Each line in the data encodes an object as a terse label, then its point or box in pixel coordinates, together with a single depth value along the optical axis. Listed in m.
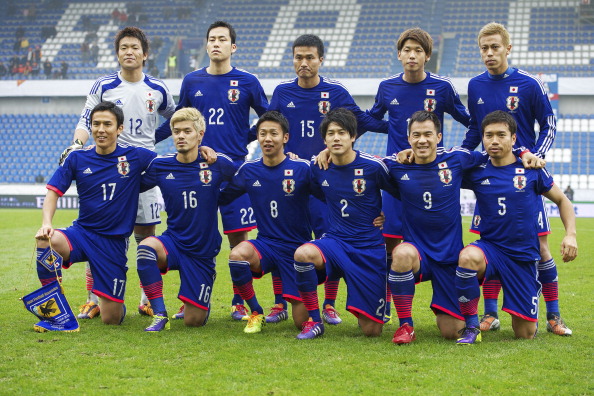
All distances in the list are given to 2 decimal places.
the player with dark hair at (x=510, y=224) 4.63
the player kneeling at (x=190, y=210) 5.09
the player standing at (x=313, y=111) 5.58
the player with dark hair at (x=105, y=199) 5.17
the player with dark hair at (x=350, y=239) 4.76
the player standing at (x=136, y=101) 5.73
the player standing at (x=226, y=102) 5.62
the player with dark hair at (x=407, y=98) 5.23
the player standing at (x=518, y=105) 5.01
